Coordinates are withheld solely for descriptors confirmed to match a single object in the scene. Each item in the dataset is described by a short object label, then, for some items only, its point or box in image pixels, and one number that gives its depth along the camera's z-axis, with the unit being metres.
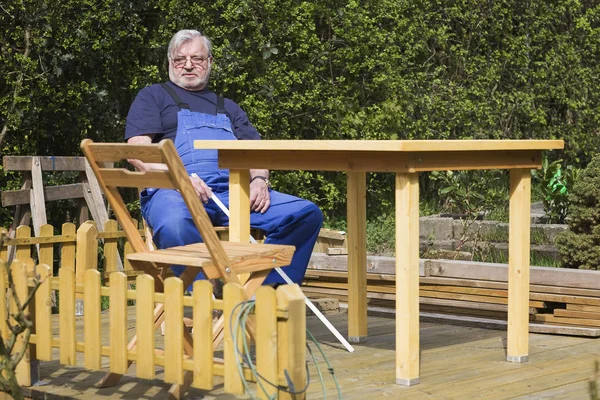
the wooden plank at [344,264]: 5.70
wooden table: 3.71
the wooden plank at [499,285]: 4.93
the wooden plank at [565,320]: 4.85
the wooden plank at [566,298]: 4.86
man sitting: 4.46
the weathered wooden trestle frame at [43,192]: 6.17
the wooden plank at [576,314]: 4.85
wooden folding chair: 3.44
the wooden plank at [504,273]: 4.98
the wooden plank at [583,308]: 4.84
